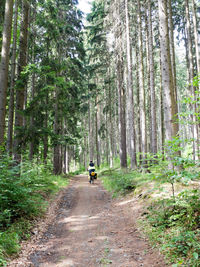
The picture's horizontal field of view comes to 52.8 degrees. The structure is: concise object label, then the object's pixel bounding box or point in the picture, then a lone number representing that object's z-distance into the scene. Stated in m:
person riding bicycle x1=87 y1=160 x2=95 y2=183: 16.19
